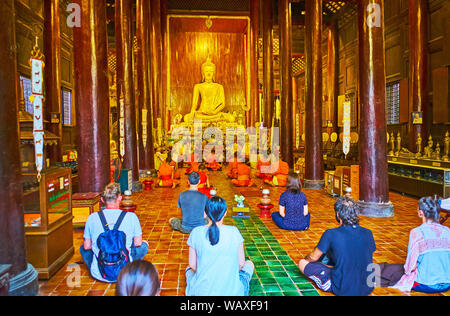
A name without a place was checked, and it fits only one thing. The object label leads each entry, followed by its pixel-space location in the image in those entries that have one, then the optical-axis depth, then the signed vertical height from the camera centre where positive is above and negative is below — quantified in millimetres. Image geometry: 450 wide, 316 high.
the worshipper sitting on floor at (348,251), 2518 -806
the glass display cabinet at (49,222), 3145 -701
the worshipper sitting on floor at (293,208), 4480 -864
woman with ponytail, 2283 -745
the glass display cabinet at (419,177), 6254 -765
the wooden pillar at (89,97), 5117 +723
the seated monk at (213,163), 12164 -689
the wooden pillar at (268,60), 12852 +3017
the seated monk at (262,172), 9148 -849
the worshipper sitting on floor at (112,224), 2771 -624
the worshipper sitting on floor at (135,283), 1538 -603
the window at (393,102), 11523 +1220
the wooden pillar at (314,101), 8148 +935
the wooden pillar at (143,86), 9828 +1673
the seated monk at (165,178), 8430 -811
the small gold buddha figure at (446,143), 7484 -123
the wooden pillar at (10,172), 2580 -178
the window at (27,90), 9517 +1596
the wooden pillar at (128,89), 7862 +1250
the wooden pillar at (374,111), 5645 +453
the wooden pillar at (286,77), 10117 +1853
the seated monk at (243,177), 8602 -848
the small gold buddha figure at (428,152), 7760 -319
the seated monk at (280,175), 8688 -849
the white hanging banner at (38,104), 3139 +402
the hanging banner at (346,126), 6418 +250
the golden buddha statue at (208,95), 16203 +2299
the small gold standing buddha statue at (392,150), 8805 -309
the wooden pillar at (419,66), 9250 +1895
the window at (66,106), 12547 +1505
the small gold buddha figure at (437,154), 7376 -362
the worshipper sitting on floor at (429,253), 2680 -892
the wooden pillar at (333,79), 15312 +2710
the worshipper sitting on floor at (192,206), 4211 -759
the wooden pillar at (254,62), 14781 +3517
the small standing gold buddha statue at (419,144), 8567 -147
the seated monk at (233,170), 9720 -782
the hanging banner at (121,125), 6764 +400
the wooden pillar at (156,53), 13004 +3559
